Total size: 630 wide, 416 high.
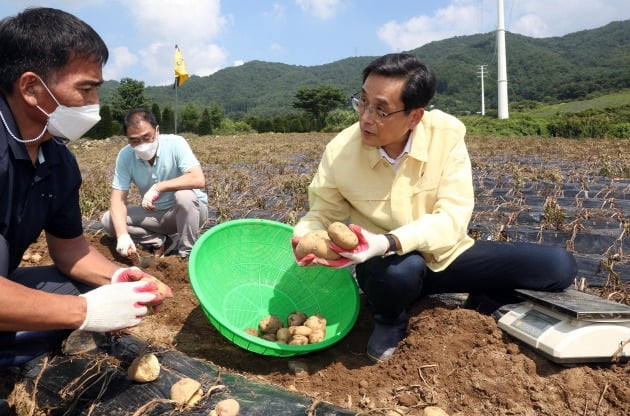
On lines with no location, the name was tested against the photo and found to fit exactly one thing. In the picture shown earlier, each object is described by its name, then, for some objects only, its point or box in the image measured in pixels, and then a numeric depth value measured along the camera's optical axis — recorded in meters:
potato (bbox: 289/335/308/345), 2.15
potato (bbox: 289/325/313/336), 2.19
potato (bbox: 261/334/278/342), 2.28
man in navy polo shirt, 1.50
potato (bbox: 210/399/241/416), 1.47
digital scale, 1.74
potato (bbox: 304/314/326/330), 2.26
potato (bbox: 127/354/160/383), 1.65
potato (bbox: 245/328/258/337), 2.30
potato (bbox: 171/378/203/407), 1.54
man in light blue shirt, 3.21
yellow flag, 11.52
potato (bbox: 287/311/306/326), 2.33
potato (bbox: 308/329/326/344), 2.20
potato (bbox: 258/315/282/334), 2.32
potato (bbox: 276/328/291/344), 2.22
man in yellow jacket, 1.98
